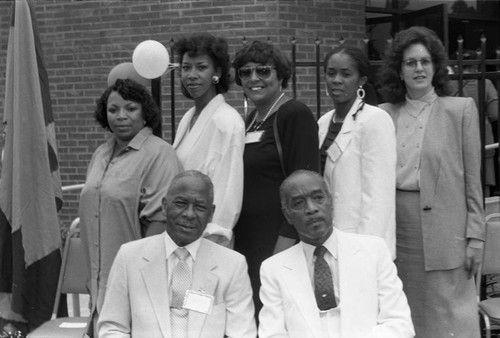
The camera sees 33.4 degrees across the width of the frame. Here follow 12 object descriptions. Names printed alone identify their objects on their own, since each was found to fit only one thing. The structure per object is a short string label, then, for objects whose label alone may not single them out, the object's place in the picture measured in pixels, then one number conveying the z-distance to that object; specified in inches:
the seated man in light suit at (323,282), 140.3
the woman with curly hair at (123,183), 158.6
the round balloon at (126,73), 185.9
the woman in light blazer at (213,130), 153.3
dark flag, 180.1
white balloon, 181.5
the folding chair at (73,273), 197.2
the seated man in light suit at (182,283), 143.9
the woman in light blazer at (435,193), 163.0
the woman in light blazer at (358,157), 155.6
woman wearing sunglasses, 152.3
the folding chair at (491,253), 195.9
